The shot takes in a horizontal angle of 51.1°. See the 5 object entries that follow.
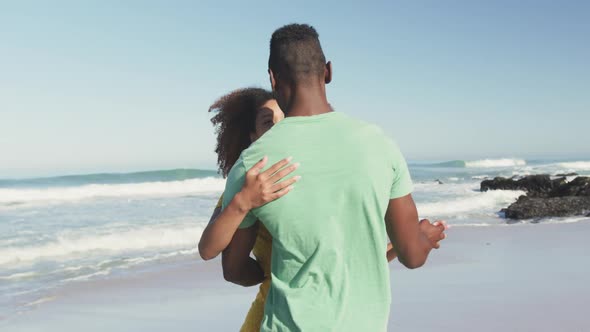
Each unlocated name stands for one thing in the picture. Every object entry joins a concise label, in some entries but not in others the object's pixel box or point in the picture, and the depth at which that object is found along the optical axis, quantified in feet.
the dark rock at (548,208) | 46.44
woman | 5.96
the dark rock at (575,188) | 59.03
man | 5.87
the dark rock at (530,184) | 69.72
